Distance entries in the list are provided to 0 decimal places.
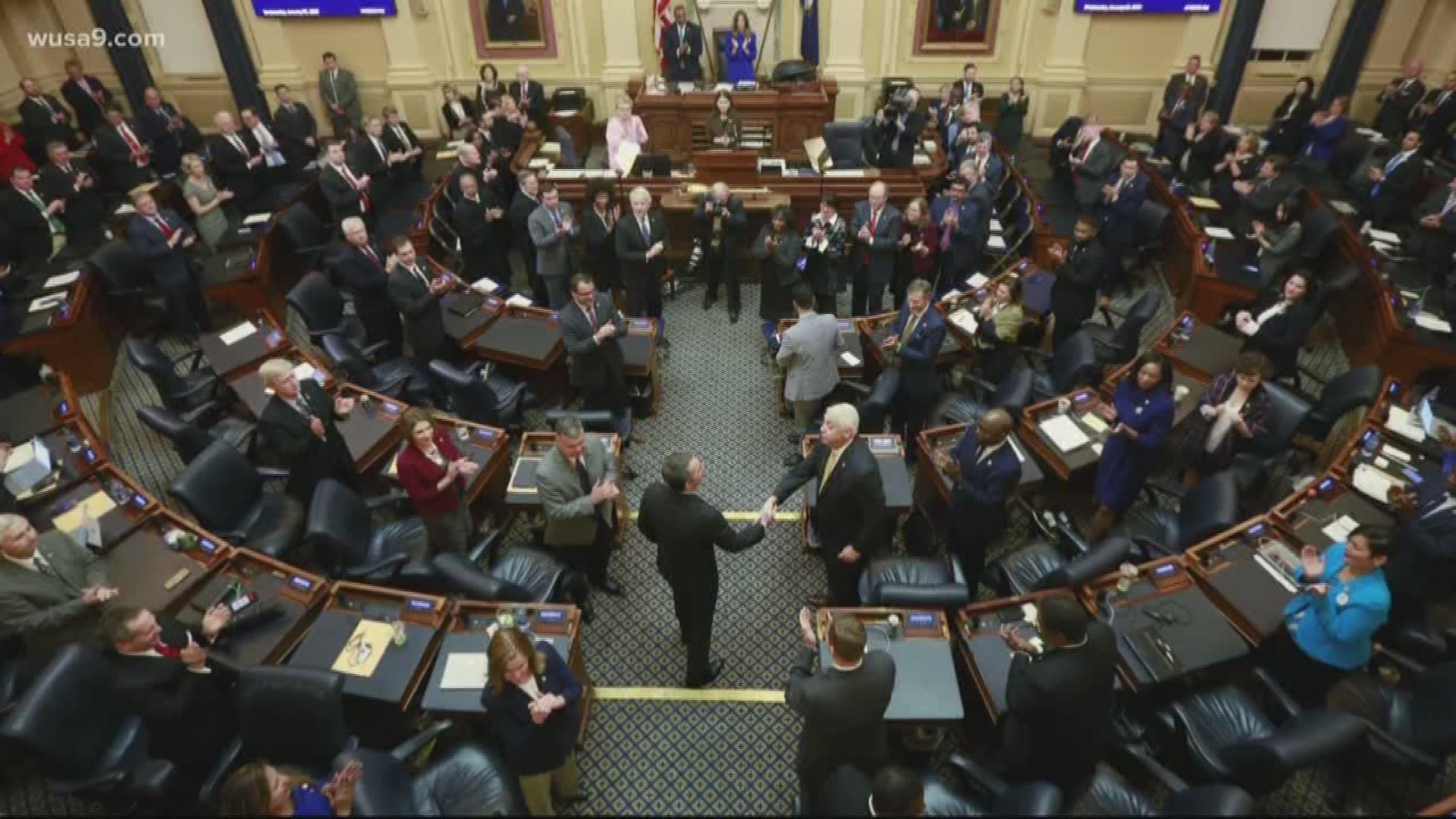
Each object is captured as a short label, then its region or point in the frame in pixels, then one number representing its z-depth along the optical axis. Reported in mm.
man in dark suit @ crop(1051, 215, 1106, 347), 7270
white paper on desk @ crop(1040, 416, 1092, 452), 5945
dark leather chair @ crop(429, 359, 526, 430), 6438
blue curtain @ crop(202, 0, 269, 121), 12859
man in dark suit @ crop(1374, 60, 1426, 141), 11281
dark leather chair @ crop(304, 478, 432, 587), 5125
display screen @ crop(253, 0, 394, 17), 12844
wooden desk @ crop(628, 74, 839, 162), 11945
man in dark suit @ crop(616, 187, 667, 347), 8148
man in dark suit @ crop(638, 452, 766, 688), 4395
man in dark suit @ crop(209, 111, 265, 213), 10047
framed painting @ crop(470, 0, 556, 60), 12992
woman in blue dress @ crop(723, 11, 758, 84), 12594
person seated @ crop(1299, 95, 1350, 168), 10594
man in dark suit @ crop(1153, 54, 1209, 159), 11275
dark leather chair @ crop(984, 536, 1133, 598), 4734
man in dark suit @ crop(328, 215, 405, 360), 7375
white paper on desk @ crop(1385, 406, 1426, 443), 5656
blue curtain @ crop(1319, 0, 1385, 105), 12094
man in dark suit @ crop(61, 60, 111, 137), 11789
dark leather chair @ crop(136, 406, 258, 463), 5926
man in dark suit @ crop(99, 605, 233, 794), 3955
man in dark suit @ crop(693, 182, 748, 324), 8836
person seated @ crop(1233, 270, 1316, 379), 6699
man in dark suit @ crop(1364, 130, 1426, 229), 8703
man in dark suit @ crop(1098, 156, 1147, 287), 8781
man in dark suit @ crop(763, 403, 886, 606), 4688
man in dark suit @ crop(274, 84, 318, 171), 11406
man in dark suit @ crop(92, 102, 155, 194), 10414
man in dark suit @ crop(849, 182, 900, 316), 8156
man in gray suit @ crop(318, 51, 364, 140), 12922
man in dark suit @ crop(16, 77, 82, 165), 11172
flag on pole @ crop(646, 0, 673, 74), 12531
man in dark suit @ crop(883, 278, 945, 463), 6324
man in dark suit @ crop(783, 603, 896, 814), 3525
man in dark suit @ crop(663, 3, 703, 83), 12258
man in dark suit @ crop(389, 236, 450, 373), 7090
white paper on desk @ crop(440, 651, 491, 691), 4320
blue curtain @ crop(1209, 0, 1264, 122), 12266
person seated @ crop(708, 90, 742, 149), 10445
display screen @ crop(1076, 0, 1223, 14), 12344
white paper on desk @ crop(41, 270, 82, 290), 7871
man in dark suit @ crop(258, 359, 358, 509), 5609
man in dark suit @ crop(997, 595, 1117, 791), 3551
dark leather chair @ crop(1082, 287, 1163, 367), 7012
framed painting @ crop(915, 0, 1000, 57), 12750
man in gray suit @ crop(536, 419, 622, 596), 5070
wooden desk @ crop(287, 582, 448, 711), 4324
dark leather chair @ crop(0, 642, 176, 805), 3854
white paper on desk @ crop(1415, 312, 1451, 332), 7000
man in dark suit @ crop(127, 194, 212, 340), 8039
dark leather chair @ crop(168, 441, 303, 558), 5473
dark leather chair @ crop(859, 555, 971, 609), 4684
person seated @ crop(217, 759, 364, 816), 3162
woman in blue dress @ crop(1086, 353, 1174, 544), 5363
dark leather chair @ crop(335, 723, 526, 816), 3926
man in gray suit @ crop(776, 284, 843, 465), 6453
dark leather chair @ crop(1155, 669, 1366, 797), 3643
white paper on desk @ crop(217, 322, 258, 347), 6996
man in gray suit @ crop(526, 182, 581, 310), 8094
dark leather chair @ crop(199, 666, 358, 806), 3979
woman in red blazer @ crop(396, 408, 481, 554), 5074
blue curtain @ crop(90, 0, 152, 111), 12727
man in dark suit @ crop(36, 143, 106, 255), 9180
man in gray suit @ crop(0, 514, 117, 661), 4457
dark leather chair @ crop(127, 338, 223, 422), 6609
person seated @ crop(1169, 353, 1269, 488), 5652
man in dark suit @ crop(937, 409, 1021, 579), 4848
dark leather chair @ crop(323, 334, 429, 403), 6676
